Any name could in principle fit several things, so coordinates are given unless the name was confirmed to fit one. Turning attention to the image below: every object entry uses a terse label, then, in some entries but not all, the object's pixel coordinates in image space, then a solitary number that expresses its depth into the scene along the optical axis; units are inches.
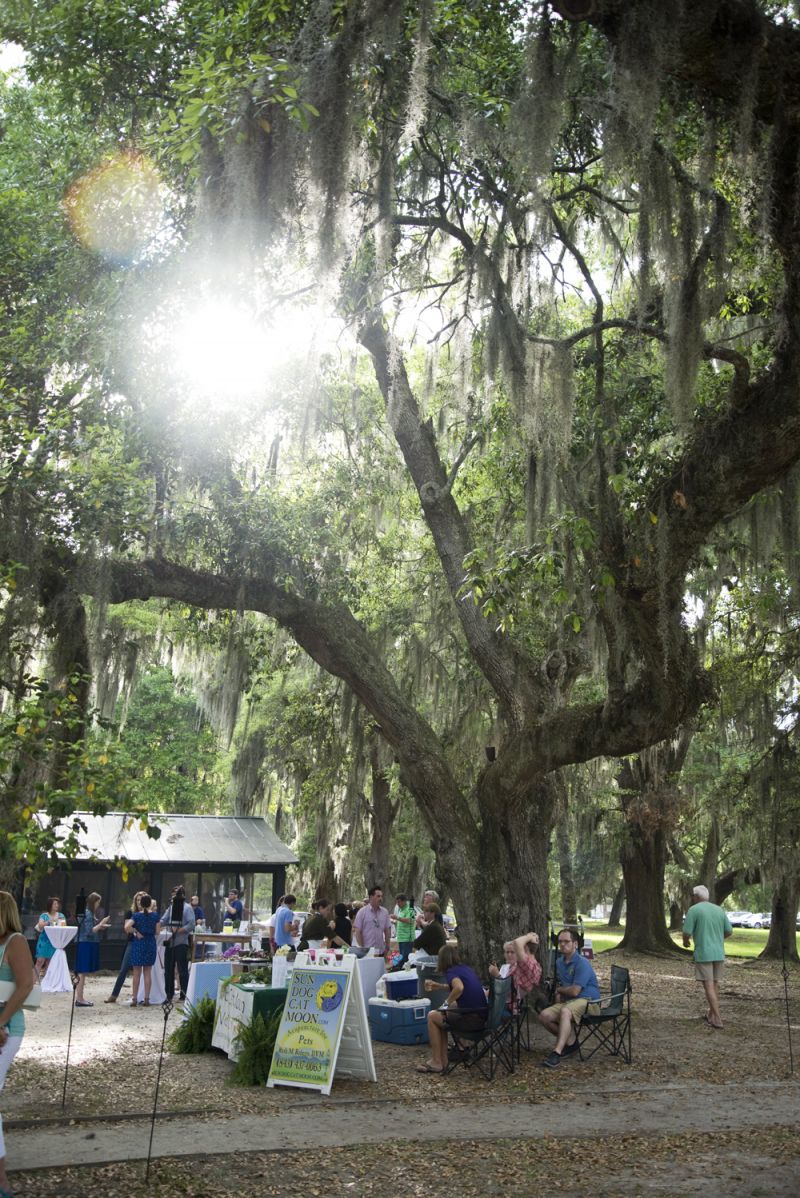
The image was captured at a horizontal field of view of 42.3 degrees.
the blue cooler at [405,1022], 370.3
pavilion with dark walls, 660.1
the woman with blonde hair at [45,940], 538.6
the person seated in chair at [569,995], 325.7
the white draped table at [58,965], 531.2
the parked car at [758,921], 2173.5
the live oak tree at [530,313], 250.8
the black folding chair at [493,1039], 311.7
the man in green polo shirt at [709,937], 403.5
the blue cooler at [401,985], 398.9
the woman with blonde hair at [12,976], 172.2
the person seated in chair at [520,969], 333.4
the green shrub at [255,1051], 293.6
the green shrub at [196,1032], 347.6
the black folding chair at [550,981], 383.6
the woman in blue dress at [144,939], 474.9
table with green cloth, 317.1
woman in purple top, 313.9
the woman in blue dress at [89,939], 559.2
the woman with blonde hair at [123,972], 487.8
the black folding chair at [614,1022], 335.6
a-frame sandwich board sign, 288.5
